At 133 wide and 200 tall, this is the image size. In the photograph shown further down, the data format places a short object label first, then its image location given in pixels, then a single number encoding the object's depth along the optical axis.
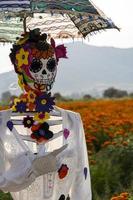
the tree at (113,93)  38.19
